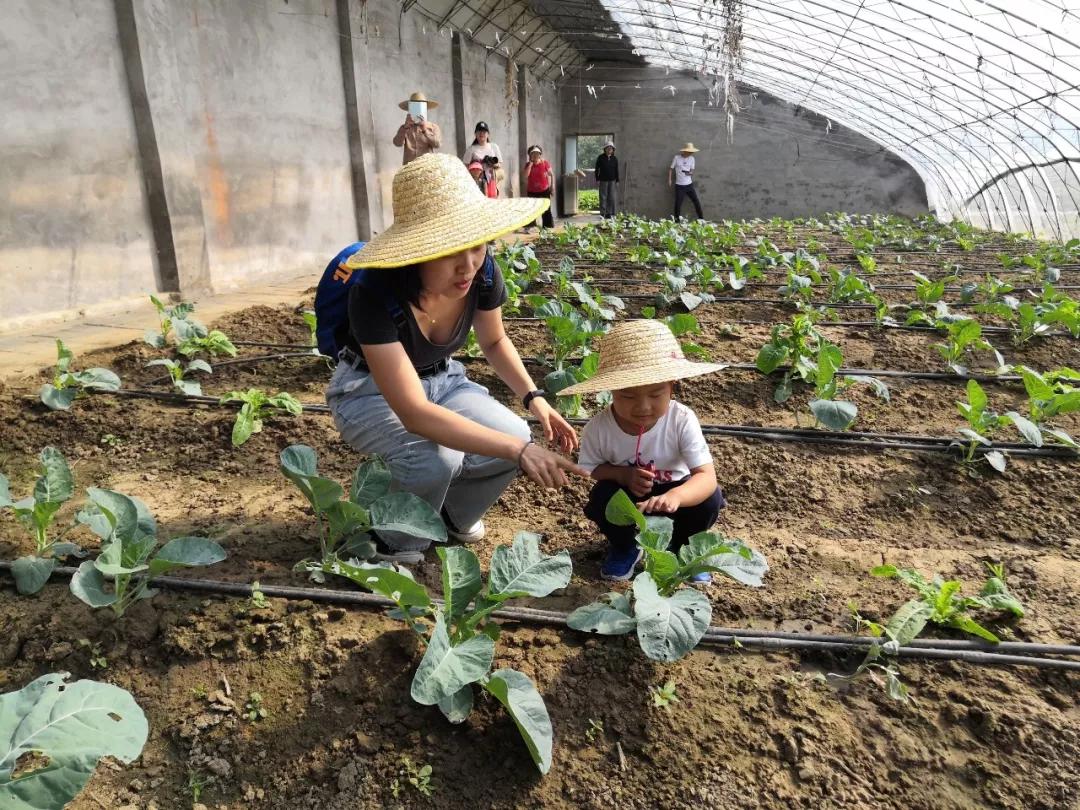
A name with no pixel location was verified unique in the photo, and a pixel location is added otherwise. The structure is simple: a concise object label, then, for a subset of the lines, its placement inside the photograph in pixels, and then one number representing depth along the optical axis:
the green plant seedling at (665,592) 1.59
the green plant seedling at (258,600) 1.94
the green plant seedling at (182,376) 3.58
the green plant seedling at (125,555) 1.77
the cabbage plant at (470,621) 1.46
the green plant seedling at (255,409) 3.07
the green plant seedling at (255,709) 1.62
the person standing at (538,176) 14.05
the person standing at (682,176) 17.03
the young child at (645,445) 1.98
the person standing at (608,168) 16.77
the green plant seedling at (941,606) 1.83
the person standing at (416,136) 7.02
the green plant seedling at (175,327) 4.23
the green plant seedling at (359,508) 1.94
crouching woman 1.91
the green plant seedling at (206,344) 4.20
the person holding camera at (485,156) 10.05
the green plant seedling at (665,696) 1.66
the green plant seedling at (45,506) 2.01
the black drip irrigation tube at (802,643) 1.82
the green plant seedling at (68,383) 3.30
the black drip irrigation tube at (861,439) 3.10
